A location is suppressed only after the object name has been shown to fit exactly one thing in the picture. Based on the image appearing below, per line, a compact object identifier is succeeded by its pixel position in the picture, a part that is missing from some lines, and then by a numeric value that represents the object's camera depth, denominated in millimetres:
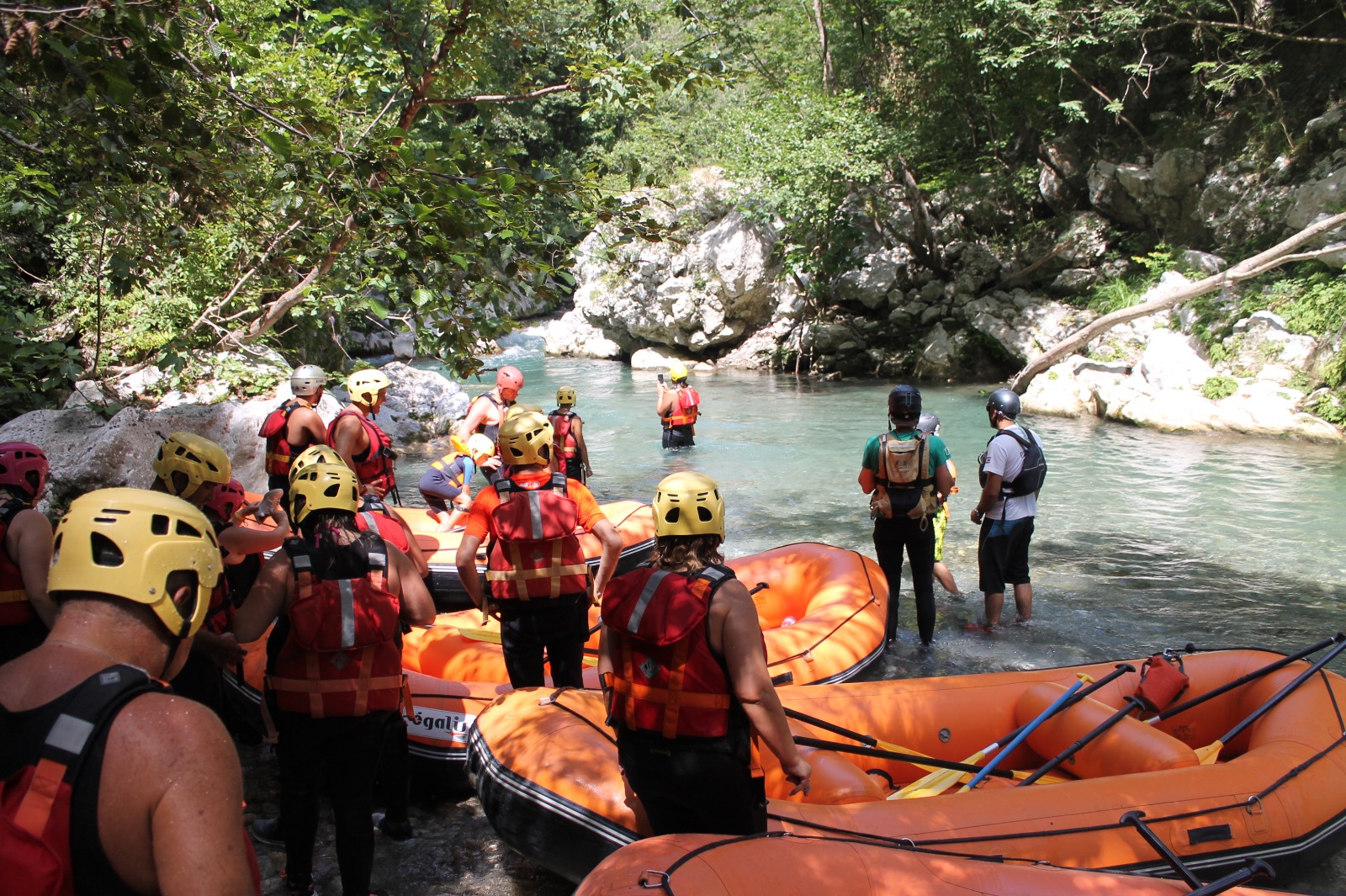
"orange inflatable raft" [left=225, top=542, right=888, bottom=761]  3893
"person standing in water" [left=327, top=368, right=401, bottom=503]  5031
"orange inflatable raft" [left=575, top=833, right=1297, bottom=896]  2156
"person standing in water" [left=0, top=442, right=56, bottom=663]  2762
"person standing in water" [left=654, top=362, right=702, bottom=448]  11047
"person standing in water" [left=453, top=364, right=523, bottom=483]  6945
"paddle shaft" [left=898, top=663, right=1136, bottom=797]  3664
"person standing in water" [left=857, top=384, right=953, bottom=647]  5207
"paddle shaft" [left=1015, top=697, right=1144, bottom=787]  3428
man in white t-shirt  5434
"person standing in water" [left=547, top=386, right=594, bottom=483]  7594
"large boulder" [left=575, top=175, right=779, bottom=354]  22766
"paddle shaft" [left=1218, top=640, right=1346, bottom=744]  3822
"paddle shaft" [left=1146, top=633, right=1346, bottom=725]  3988
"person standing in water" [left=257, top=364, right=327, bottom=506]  5059
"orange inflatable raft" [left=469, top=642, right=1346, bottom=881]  2967
